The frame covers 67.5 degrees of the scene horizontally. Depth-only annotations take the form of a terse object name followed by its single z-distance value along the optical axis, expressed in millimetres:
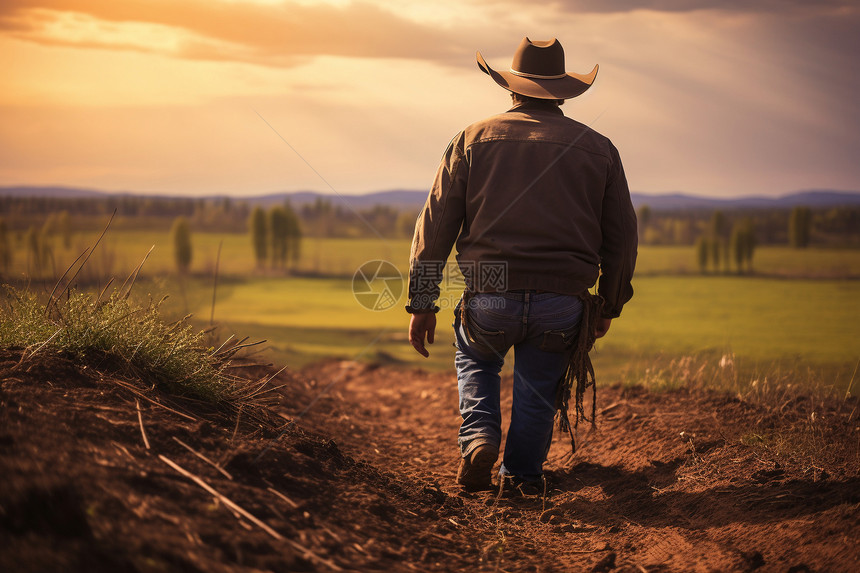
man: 3734
